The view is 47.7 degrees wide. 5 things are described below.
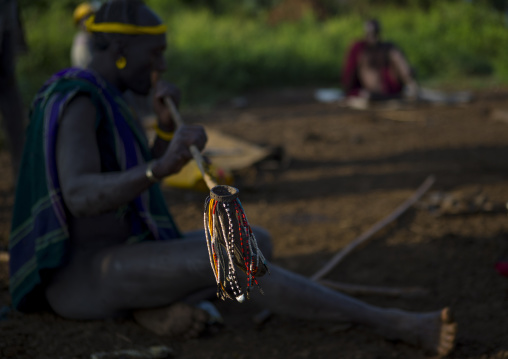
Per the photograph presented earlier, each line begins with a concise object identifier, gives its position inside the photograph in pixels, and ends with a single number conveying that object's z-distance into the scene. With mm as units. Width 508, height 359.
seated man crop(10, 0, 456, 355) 2129
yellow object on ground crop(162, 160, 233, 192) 4334
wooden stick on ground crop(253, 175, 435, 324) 2869
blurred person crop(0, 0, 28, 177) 3947
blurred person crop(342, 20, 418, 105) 9109
